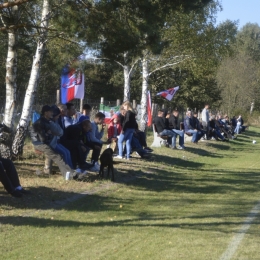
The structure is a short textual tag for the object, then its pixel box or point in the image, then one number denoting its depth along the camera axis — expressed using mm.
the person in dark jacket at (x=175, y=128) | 22930
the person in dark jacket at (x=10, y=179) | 10172
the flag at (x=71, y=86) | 14683
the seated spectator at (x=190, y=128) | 26625
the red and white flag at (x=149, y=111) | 28212
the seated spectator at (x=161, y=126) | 22453
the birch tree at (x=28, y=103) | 14488
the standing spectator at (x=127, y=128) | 17094
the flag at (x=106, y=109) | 24559
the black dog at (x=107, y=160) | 13227
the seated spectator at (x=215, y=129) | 31281
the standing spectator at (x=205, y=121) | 29488
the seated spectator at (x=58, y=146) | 12570
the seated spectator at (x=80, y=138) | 13375
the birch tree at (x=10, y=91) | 13766
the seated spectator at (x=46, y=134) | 12273
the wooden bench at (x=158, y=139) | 22531
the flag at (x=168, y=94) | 30422
